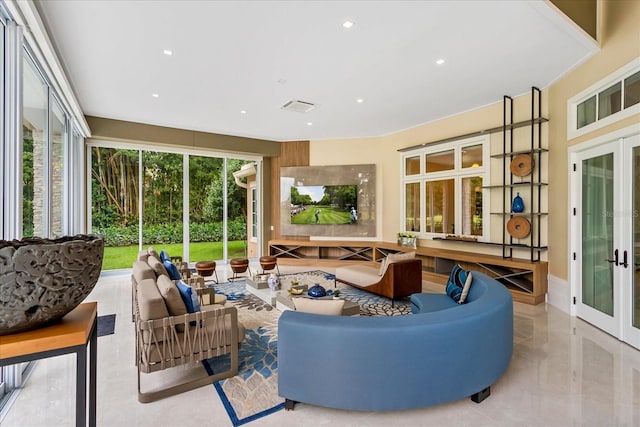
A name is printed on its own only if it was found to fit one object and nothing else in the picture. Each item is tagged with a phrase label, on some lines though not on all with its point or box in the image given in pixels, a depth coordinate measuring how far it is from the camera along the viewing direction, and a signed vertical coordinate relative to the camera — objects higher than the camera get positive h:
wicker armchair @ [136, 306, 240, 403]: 2.47 -1.09
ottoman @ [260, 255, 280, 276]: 6.11 -0.97
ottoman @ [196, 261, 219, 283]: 5.77 -1.02
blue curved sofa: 2.11 -1.01
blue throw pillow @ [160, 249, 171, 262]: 4.54 -0.64
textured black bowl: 0.92 -0.21
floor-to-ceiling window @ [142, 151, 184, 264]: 7.24 +0.30
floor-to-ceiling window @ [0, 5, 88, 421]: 2.49 +0.72
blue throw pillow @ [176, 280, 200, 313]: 2.79 -0.77
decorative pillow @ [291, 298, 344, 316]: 2.59 -0.77
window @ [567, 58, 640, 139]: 3.35 +1.37
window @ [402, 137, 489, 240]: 5.95 +0.54
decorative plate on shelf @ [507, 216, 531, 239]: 5.07 -0.21
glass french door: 3.42 -0.27
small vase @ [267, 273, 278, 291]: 4.87 -1.09
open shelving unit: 4.94 +0.55
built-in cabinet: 4.85 -0.98
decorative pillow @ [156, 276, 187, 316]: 2.69 -0.75
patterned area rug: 2.39 -1.45
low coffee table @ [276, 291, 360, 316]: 3.73 -1.19
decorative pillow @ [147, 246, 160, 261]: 4.51 -0.60
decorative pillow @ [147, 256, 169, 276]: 3.58 -0.63
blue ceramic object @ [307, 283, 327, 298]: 4.25 -1.08
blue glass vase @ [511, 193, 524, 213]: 5.12 +0.15
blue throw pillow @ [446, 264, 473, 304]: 3.41 -0.82
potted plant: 6.94 -0.56
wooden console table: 0.95 -0.42
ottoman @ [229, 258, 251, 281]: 5.92 -0.98
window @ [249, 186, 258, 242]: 8.88 -0.07
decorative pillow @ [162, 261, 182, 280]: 3.86 -0.73
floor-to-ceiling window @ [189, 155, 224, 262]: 7.79 +0.15
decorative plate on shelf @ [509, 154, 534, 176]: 5.00 +0.81
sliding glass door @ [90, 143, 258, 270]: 6.85 +0.23
